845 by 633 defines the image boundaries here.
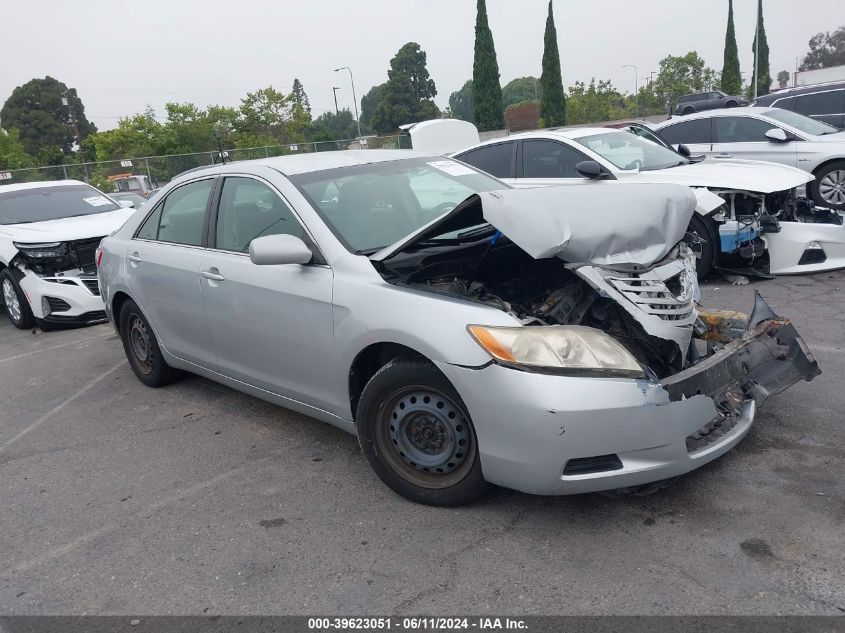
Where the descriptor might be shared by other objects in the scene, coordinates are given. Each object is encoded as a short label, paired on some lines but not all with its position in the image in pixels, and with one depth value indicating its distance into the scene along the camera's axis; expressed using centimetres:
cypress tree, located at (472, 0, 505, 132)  4250
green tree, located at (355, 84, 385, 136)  13425
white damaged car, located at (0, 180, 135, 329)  807
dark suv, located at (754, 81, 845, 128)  1431
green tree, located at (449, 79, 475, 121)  12851
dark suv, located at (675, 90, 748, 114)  1935
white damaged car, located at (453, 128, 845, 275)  704
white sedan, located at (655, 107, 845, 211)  1000
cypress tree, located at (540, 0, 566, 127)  4212
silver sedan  294
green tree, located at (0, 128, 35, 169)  3838
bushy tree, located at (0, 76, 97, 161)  8544
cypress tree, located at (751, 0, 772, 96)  4831
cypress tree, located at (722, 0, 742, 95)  4650
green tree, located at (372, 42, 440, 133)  7838
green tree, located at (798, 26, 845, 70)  9169
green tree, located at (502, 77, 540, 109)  11704
